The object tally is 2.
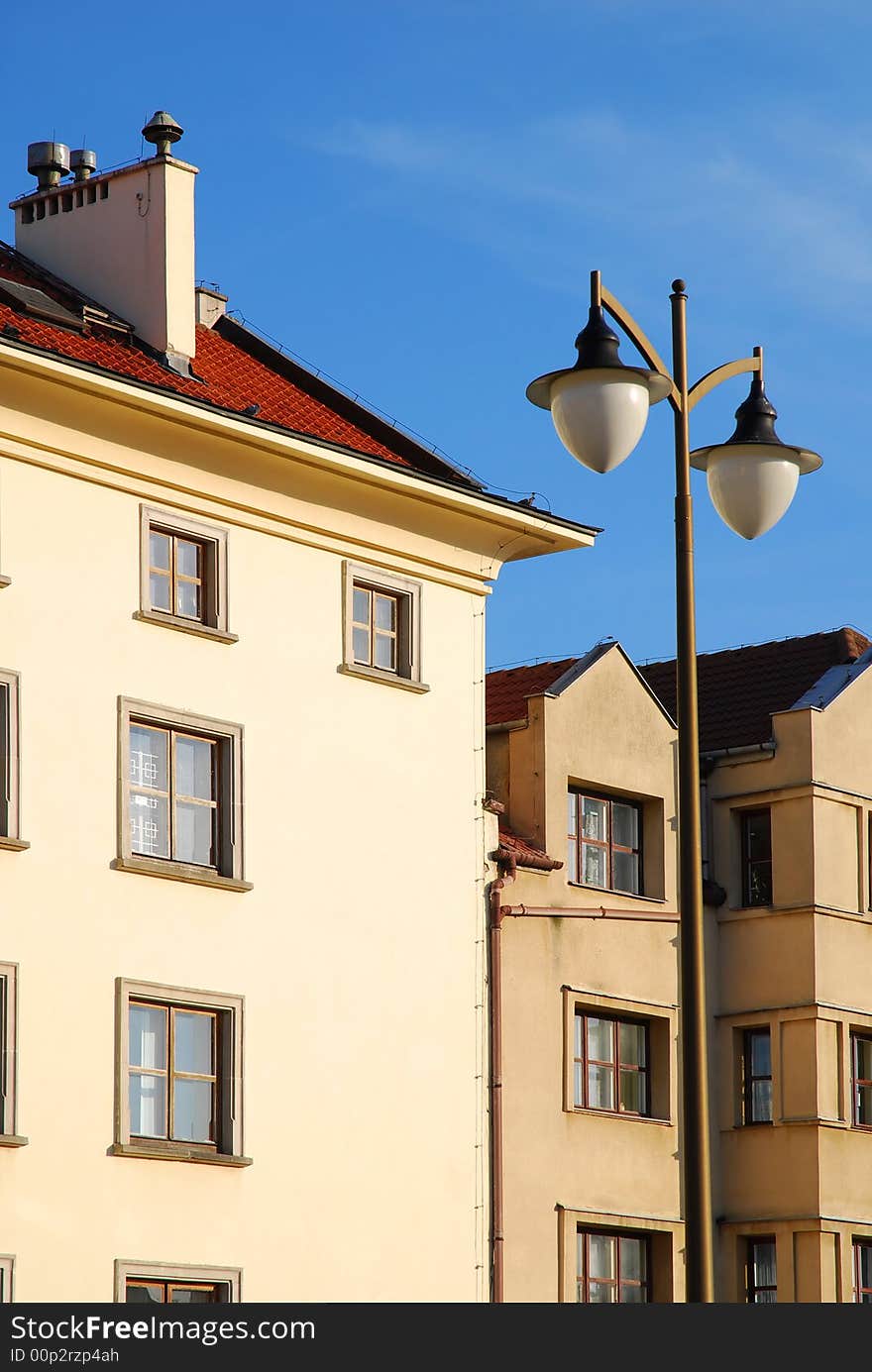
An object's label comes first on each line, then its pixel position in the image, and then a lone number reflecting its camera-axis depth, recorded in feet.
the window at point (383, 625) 103.14
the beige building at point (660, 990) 106.63
